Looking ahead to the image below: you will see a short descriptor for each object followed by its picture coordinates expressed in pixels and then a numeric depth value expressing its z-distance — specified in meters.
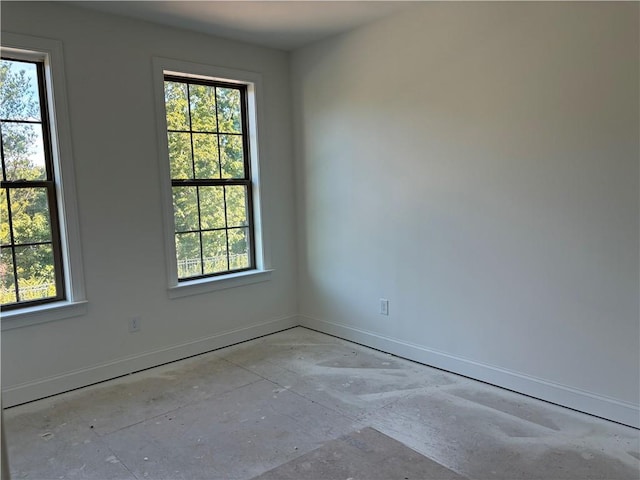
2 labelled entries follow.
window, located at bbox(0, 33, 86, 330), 2.98
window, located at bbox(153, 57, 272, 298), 3.67
